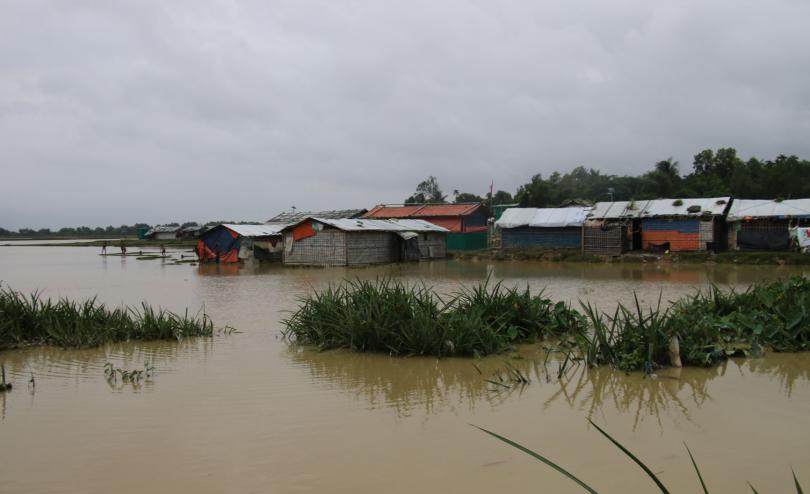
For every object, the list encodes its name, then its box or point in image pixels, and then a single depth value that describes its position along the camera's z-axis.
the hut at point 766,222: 22.27
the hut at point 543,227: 26.31
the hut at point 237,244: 24.86
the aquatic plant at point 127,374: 5.83
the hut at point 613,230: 24.47
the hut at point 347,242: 22.02
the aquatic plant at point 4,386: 5.49
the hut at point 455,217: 31.87
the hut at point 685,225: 23.44
